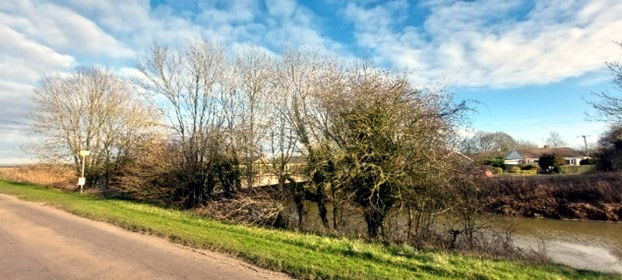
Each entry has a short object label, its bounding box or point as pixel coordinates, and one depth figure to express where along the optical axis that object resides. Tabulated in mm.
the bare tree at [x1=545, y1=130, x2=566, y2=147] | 97562
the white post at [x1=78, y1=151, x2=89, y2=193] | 24953
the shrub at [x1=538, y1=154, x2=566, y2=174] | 46188
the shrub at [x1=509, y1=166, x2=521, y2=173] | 47406
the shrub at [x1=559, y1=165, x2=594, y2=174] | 41781
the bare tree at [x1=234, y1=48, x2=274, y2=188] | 17578
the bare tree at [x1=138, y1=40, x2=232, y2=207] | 20344
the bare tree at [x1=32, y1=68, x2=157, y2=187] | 31523
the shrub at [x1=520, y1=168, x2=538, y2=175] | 45297
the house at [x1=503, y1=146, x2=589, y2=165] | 75156
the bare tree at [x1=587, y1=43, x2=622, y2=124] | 12820
